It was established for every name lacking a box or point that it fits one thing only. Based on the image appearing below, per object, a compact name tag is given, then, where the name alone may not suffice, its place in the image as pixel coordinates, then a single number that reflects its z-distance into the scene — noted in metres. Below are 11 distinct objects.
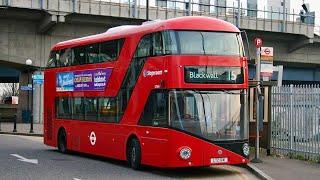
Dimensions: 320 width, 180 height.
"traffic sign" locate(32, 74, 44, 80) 36.03
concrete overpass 38.75
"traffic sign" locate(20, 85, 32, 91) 37.89
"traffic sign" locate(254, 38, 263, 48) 17.00
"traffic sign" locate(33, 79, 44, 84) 36.59
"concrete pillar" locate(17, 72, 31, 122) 48.21
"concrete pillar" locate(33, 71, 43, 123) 44.93
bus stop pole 16.94
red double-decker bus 14.38
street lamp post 38.41
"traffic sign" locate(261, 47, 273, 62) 17.77
